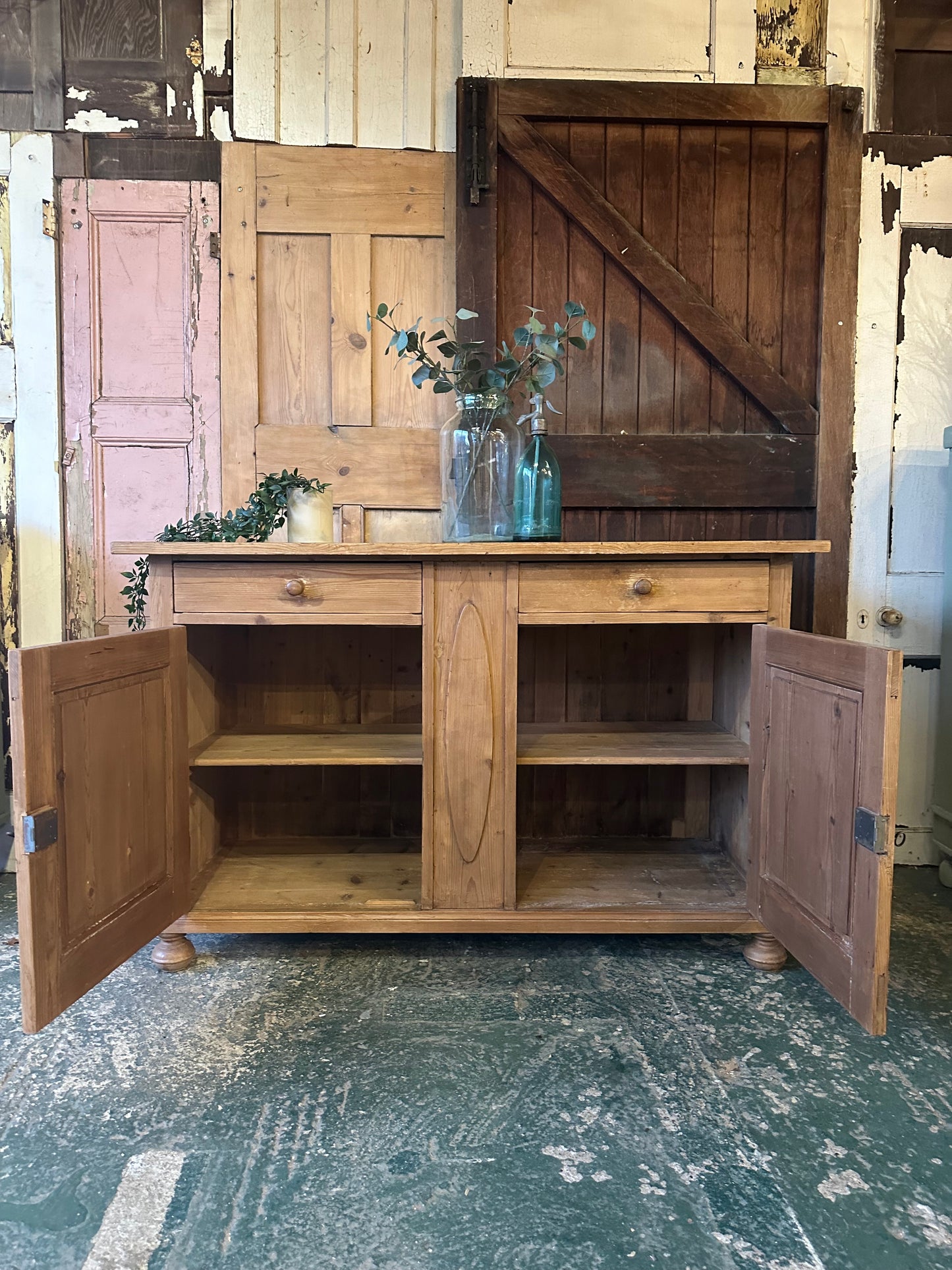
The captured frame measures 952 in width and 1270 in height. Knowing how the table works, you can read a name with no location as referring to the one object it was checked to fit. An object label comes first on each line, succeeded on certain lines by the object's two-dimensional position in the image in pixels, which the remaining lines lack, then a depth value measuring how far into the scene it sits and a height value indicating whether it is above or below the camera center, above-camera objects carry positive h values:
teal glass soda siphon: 1.82 +0.17
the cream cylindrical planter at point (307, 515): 1.80 +0.11
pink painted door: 2.14 +0.53
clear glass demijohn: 1.82 +0.22
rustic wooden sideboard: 1.28 -0.44
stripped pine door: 2.13 +0.73
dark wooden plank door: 2.12 +0.78
